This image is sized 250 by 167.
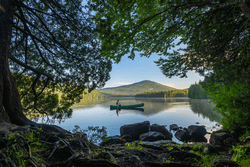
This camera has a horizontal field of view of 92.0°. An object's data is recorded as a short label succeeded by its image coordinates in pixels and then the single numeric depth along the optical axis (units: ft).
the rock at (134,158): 10.37
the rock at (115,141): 33.19
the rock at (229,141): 23.89
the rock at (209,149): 17.59
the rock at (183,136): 44.88
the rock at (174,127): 58.59
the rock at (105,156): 9.51
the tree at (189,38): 14.69
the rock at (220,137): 28.12
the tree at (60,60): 16.71
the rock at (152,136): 36.95
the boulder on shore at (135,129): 45.62
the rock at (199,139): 41.86
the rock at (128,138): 41.55
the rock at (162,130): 46.14
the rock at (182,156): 12.20
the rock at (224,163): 10.99
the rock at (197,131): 44.40
